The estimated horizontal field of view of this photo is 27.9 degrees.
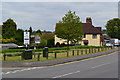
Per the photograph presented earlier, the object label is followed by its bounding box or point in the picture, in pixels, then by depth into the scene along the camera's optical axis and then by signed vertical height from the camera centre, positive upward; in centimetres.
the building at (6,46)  4878 -108
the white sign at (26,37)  2732 +43
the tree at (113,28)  11631 +655
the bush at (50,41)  6367 -18
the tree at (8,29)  8674 +437
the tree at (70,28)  4778 +257
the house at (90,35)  7750 +189
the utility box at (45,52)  2805 -137
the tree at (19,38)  7038 +82
